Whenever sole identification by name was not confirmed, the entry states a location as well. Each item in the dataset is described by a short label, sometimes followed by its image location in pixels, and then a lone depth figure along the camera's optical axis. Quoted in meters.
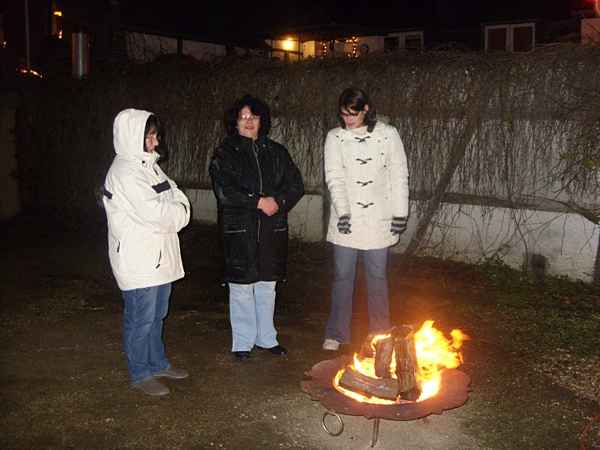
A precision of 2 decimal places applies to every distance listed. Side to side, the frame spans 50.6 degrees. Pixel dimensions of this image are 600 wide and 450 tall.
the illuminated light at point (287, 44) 25.02
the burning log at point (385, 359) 3.61
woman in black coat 4.75
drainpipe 19.21
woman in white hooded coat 4.04
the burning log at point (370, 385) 3.48
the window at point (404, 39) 24.34
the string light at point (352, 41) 23.87
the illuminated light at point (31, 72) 12.24
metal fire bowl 3.28
